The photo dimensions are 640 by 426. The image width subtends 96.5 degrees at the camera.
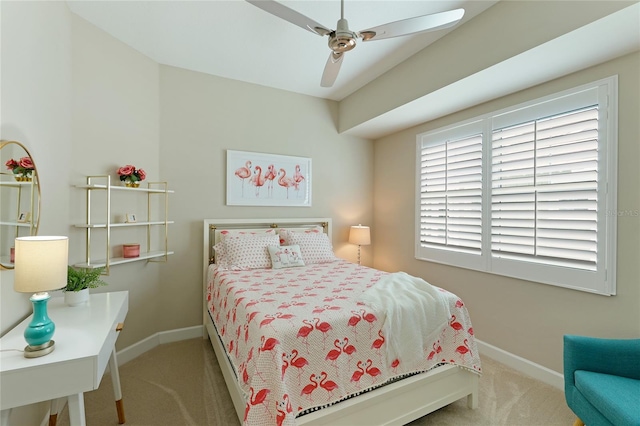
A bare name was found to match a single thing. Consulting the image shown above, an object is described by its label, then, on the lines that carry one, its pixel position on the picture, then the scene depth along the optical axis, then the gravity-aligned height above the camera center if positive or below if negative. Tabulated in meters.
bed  1.43 -0.81
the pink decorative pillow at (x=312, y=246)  3.21 -0.40
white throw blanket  1.72 -0.66
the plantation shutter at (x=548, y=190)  2.14 +0.19
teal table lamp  1.16 -0.28
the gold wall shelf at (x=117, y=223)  2.28 -0.10
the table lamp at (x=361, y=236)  3.84 -0.32
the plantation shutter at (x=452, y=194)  2.93 +0.20
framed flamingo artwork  3.37 +0.40
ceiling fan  1.61 +1.09
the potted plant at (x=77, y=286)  1.74 -0.47
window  2.07 +0.20
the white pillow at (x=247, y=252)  2.88 -0.42
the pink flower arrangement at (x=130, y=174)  2.50 +0.33
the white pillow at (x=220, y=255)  2.95 -0.47
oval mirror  1.34 +0.06
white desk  1.07 -0.62
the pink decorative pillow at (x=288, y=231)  3.35 -0.24
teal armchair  1.42 -0.89
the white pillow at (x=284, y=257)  2.94 -0.48
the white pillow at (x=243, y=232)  3.09 -0.24
